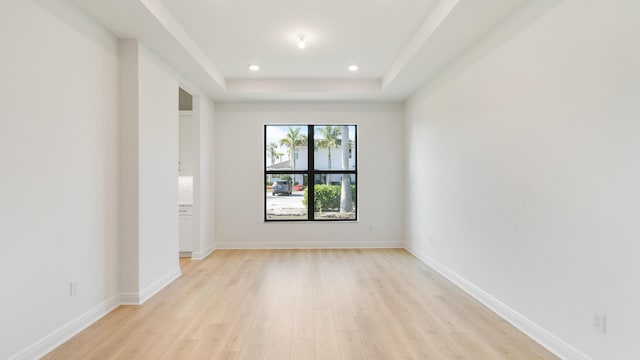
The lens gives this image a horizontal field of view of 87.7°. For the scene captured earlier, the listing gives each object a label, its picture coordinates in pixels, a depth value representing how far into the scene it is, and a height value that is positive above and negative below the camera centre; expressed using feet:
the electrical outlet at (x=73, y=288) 8.38 -2.77
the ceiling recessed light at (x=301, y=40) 12.05 +5.08
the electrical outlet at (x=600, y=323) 6.35 -2.83
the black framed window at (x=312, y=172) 19.81 +0.35
